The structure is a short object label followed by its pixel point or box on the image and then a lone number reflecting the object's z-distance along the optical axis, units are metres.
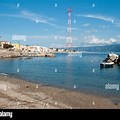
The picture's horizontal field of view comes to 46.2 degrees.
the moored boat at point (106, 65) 23.34
